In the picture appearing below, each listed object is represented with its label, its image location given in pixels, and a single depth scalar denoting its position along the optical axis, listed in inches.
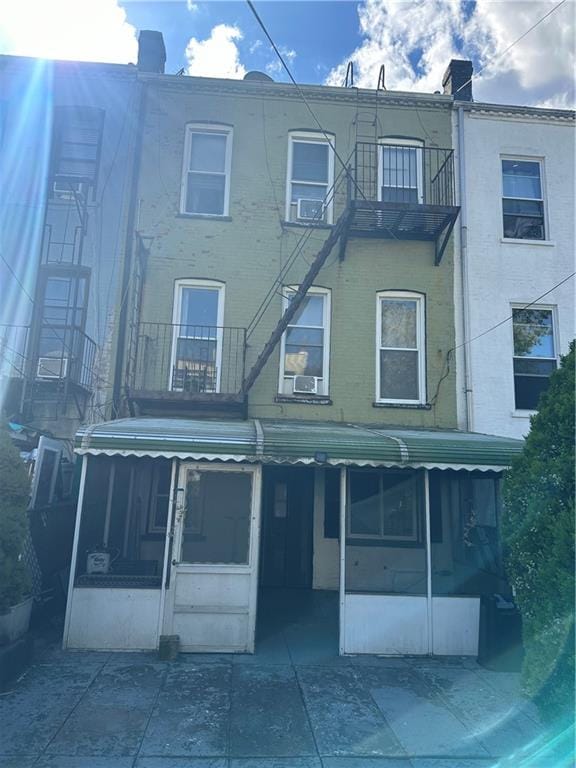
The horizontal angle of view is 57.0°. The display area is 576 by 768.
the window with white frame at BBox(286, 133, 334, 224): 389.7
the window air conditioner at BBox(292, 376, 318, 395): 364.5
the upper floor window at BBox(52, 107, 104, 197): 388.5
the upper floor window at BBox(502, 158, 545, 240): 406.0
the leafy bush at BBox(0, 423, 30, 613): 223.0
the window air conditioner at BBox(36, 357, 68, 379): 349.1
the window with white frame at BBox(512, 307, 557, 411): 382.0
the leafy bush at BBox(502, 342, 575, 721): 151.8
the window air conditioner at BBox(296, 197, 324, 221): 387.9
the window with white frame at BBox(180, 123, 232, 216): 395.5
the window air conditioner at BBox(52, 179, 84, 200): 384.5
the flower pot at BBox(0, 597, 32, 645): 221.0
